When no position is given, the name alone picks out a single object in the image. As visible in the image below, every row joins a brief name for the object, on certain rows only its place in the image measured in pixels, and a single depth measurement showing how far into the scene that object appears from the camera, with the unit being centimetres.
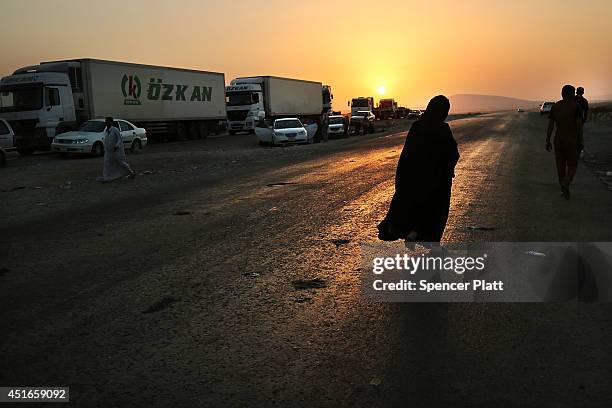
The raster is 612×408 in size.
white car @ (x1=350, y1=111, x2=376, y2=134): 4141
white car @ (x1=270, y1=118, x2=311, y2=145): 2758
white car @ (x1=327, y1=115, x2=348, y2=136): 3697
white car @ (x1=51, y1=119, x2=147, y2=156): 2067
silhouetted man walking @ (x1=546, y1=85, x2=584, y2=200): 895
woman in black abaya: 469
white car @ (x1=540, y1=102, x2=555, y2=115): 7428
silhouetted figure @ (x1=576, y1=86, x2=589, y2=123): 1154
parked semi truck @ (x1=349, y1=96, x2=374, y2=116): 5956
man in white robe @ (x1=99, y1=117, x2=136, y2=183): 1340
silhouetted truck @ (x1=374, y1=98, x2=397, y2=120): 7412
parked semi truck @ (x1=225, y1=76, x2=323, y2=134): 3759
